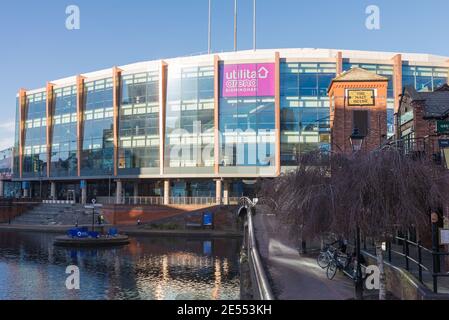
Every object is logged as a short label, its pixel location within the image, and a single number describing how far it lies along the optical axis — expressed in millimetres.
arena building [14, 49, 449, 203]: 54312
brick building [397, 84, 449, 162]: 15920
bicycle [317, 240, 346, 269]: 15387
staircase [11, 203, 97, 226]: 54781
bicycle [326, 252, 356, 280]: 14398
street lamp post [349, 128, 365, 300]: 11828
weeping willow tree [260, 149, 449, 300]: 10008
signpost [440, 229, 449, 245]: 10789
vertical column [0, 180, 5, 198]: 88000
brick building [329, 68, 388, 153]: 29750
